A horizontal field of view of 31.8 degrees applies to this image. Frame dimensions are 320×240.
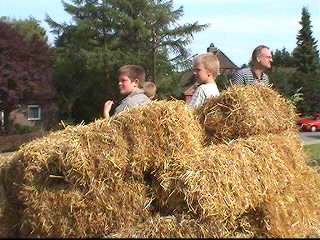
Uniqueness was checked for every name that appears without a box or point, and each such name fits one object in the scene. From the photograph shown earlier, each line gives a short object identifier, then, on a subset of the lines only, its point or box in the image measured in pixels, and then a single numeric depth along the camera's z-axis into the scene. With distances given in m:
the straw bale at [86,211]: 4.40
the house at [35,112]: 35.47
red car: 43.57
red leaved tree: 31.69
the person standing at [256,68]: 6.70
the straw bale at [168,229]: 4.19
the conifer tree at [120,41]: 40.66
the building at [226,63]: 72.80
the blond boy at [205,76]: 5.73
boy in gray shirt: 5.82
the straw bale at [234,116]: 5.22
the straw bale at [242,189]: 4.23
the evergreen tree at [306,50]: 67.19
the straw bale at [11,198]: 4.84
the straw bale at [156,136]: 4.51
